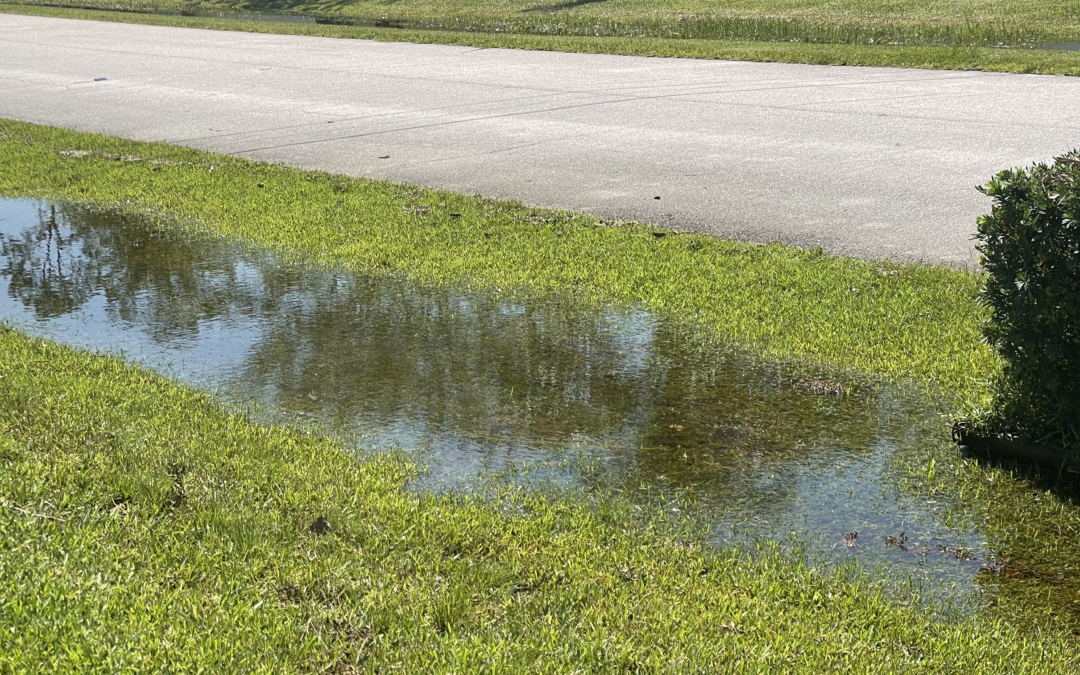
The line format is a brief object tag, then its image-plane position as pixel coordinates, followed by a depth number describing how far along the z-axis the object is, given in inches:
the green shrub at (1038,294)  181.2
